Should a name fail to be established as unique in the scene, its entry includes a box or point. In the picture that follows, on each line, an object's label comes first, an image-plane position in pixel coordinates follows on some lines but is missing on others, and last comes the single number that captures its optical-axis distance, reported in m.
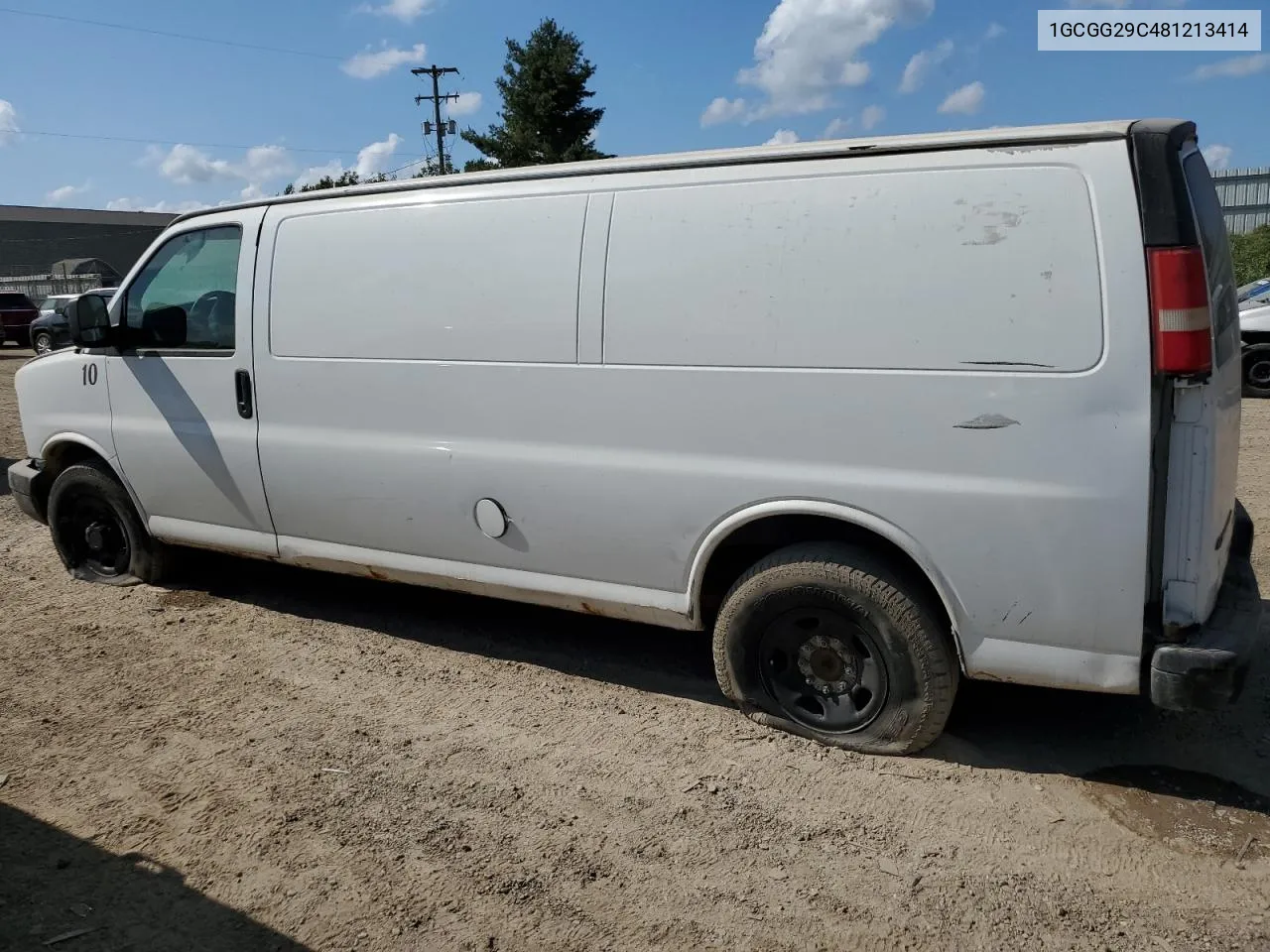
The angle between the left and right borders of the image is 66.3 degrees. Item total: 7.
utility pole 46.50
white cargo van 2.92
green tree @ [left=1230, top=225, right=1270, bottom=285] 20.16
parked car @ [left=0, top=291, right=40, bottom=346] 25.94
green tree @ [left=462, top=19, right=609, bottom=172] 34.75
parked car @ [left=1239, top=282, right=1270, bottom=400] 12.15
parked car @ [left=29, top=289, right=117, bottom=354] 23.20
